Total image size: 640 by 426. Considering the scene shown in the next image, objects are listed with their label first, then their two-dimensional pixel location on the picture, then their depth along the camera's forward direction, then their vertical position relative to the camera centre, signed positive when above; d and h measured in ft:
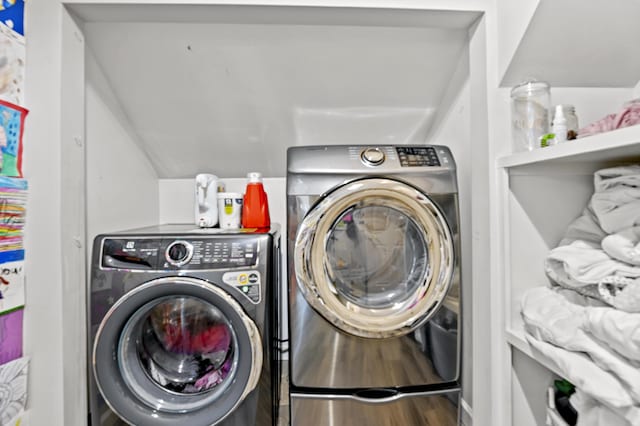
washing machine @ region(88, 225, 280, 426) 3.59 -1.14
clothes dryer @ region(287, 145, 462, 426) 3.85 -1.19
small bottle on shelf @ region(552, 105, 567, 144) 2.93 +0.82
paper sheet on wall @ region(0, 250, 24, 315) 3.23 -0.63
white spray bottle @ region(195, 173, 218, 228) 5.03 +0.25
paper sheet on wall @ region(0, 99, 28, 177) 3.25 +0.88
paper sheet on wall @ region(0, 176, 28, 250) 3.23 +0.08
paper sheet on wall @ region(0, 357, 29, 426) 3.21 -1.79
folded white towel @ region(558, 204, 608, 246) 2.84 -0.14
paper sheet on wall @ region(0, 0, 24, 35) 3.27 +2.20
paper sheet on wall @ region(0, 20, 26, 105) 3.27 +1.66
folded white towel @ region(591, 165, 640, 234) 2.46 +0.13
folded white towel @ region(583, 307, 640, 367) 1.94 -0.76
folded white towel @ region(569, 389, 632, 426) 2.19 -1.46
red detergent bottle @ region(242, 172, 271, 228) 4.90 +0.17
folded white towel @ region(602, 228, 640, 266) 2.29 -0.24
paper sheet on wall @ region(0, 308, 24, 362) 3.22 -1.20
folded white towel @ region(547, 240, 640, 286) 2.37 -0.40
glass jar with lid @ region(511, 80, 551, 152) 3.30 +1.09
